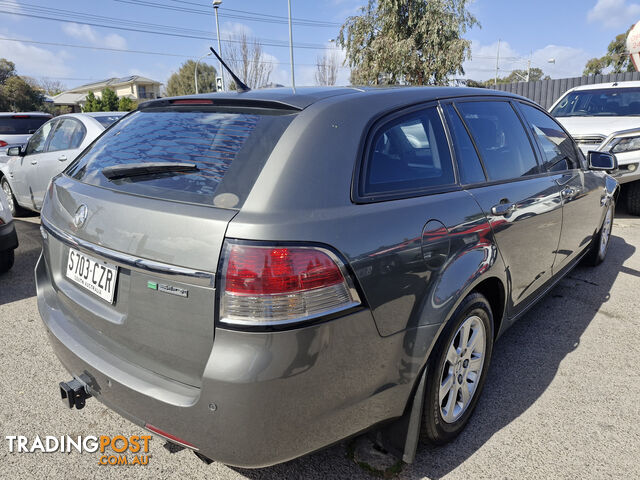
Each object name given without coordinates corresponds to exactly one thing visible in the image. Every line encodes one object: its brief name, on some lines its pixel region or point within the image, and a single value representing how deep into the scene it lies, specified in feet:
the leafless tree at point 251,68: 113.29
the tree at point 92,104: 139.54
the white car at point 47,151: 19.30
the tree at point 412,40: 51.37
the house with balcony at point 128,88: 255.15
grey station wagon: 4.98
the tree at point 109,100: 145.79
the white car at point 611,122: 22.18
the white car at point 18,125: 31.63
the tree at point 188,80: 207.00
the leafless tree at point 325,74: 131.85
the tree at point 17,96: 154.30
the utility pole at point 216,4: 74.72
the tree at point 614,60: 143.82
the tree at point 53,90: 287.73
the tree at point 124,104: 141.59
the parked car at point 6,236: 14.47
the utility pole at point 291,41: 89.07
